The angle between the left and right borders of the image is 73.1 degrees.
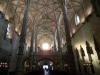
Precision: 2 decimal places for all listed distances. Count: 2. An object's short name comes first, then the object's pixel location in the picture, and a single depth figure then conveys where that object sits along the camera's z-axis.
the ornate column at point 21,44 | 6.06
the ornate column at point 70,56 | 6.74
